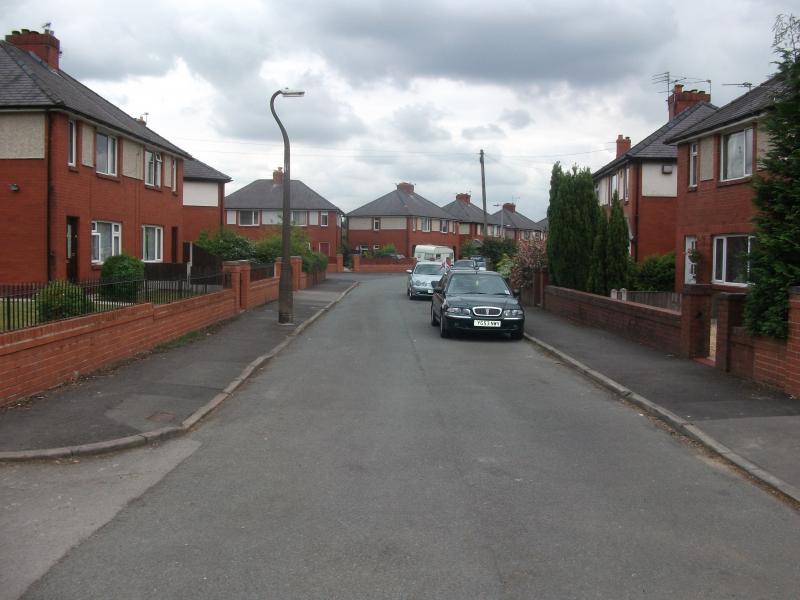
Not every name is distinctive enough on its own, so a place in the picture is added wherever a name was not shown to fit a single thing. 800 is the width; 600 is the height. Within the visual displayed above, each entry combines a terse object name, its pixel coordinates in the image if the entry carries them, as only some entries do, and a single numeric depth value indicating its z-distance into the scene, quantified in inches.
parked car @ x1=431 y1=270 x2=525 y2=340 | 684.1
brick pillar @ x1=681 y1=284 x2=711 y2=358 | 528.7
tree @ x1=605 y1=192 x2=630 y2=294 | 906.7
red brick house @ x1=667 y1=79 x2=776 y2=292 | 841.5
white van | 2349.9
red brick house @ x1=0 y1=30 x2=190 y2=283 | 843.4
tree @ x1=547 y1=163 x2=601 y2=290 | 975.6
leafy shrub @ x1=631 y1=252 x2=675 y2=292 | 1080.8
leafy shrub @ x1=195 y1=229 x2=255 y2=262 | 1227.2
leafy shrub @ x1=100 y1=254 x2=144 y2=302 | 843.4
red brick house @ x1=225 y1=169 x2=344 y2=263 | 2832.2
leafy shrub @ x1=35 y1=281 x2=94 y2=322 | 417.4
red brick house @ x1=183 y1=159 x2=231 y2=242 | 1725.3
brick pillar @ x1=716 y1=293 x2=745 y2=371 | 452.4
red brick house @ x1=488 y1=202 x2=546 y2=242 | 3868.1
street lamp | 784.9
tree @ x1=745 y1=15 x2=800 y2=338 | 398.9
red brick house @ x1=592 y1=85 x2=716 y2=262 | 1259.2
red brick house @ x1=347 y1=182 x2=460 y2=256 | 3174.2
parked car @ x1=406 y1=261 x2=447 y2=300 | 1306.6
